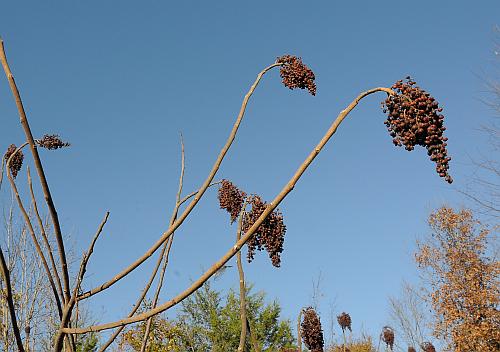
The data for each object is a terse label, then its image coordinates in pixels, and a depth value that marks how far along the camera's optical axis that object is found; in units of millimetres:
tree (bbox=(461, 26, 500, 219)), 19012
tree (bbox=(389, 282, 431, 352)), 34862
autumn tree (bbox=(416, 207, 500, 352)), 25938
